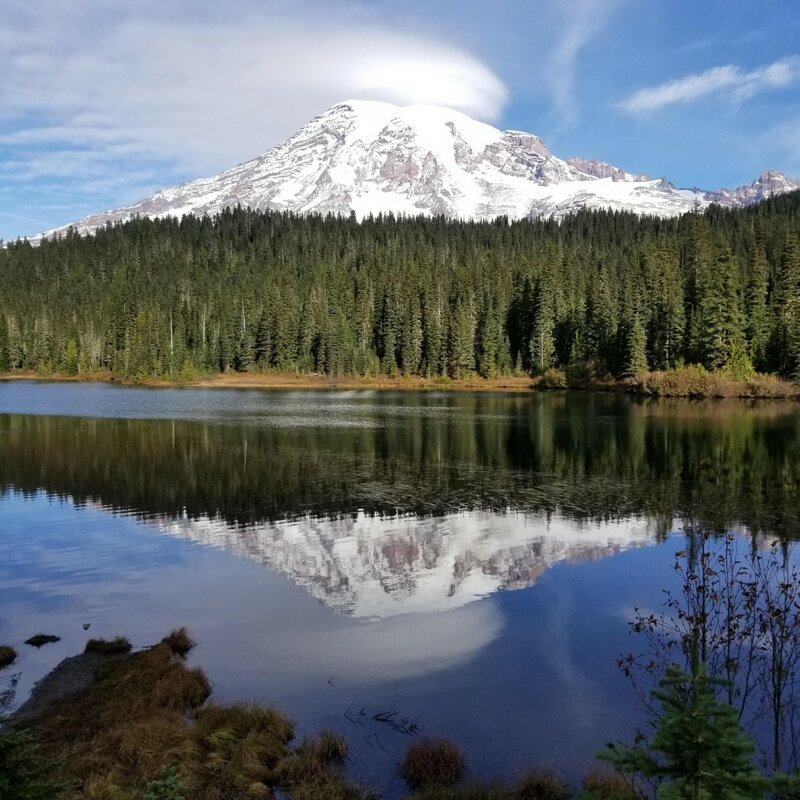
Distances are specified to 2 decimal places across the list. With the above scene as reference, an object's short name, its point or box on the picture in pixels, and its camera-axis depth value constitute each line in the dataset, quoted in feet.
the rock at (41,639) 52.21
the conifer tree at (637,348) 350.23
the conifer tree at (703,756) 19.58
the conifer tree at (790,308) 303.07
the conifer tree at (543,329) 427.74
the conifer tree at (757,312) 329.11
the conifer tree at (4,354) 554.87
